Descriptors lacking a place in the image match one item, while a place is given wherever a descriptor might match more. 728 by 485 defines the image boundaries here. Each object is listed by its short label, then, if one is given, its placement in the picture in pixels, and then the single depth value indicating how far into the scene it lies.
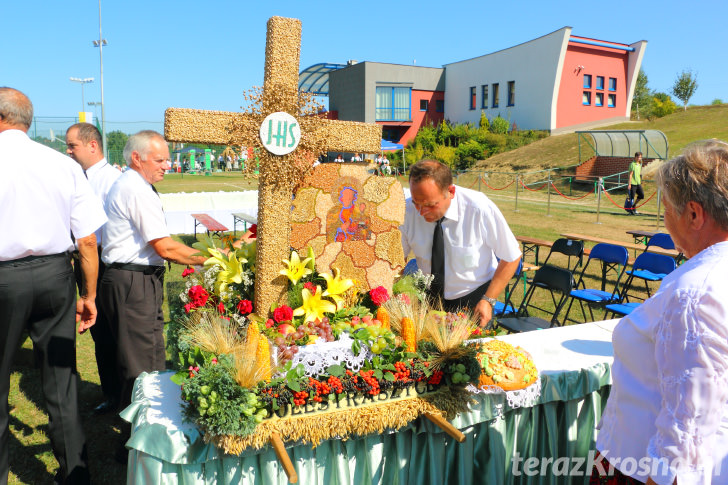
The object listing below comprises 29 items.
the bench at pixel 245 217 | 9.86
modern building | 31.86
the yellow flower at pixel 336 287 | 2.53
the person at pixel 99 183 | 3.78
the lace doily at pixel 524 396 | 2.31
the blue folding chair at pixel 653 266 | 5.47
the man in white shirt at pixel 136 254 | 2.91
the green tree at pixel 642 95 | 47.76
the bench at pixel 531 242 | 7.50
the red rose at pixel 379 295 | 2.60
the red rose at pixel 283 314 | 2.36
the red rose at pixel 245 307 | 2.51
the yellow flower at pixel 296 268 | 2.50
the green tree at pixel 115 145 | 22.38
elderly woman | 1.23
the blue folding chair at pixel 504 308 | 5.02
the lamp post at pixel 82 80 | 30.42
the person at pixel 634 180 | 14.79
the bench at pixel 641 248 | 6.88
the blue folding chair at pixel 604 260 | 5.32
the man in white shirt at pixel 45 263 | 2.41
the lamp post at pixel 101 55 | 25.94
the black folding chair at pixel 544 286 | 4.23
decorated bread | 2.22
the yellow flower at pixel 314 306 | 2.43
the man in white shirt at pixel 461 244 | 2.98
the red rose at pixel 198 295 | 2.56
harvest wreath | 1.86
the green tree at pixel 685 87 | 41.97
